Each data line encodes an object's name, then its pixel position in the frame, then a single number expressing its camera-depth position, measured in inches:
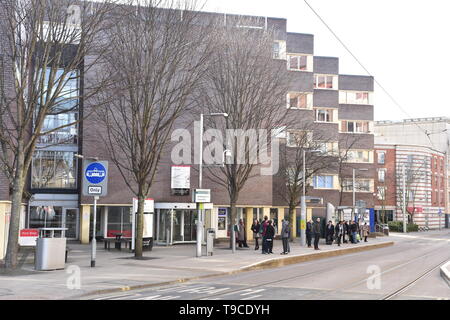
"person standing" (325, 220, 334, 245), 1461.6
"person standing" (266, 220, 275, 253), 1097.4
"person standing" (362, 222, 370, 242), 1700.1
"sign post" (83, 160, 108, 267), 820.6
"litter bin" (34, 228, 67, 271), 741.3
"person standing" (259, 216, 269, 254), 1099.9
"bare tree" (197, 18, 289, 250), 1130.7
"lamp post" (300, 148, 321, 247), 1402.6
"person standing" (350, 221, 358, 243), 1577.3
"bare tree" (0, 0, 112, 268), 704.4
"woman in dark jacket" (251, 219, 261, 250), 1212.5
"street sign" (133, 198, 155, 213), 1200.8
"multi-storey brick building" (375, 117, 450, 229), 3314.5
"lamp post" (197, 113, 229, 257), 1015.6
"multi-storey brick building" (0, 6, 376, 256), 1444.4
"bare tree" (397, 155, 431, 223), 3280.0
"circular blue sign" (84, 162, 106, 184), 823.4
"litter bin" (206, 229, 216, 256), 1041.5
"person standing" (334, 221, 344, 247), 1437.0
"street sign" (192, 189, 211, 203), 1039.6
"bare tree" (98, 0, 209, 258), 896.9
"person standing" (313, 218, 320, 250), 1256.0
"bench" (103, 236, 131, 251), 1176.8
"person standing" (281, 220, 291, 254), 1092.5
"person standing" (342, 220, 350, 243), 1524.2
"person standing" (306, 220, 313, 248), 1363.2
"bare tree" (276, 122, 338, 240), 1690.5
